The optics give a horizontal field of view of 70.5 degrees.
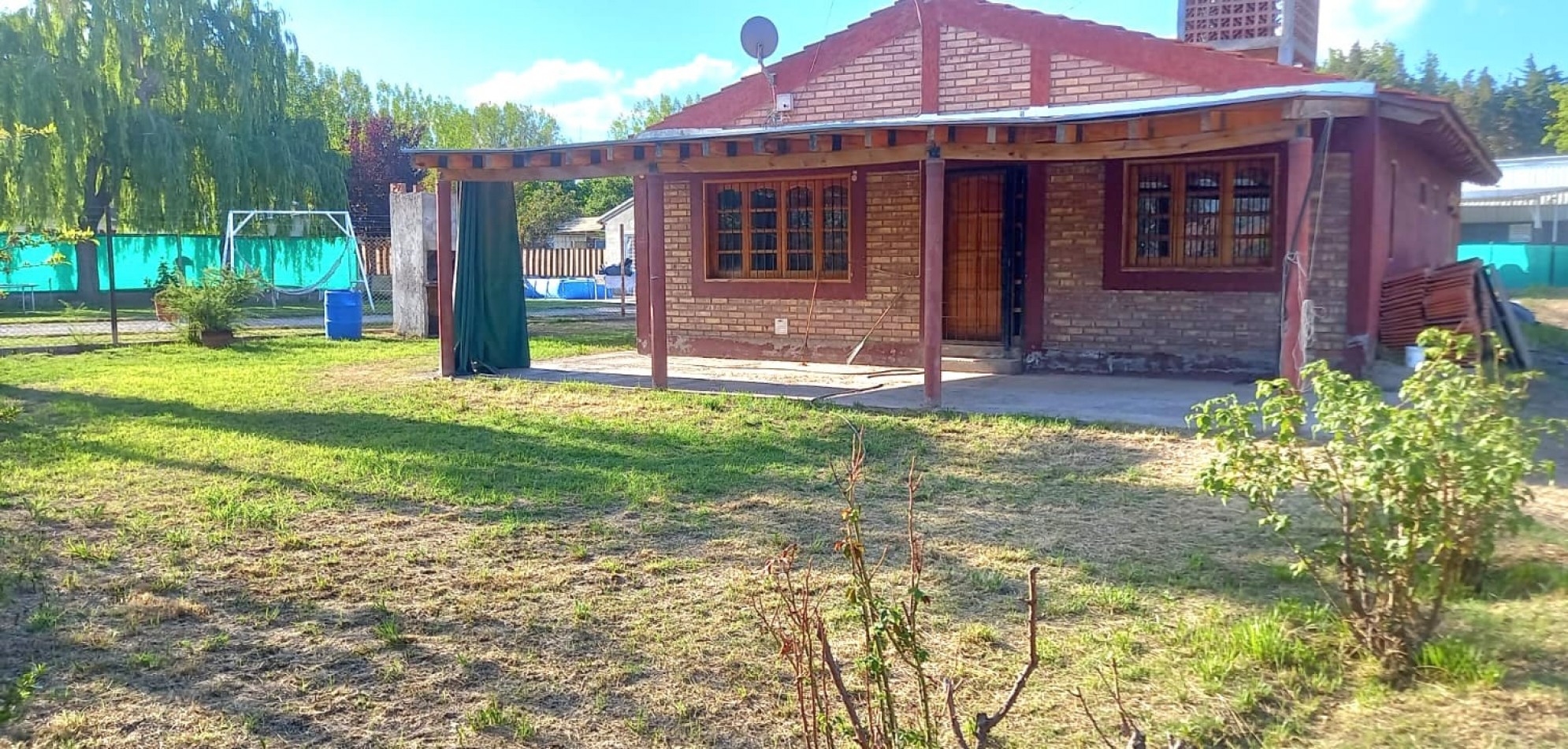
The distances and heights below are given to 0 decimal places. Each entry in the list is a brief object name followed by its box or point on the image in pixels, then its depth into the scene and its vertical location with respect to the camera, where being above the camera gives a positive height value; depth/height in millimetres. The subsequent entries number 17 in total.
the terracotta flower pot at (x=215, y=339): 16359 -678
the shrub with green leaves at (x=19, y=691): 3415 -1307
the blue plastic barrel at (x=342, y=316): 17766 -384
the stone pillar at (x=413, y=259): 17094 +512
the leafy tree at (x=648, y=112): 77000 +12345
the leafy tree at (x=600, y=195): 60531 +5361
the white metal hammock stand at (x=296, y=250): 28094 +1126
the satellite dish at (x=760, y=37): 13984 +3176
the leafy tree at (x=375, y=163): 45188 +5382
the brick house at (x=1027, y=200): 9328 +939
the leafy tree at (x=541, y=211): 51750 +3820
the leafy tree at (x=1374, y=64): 76562 +16138
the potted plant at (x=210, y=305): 16156 -172
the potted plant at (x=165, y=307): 17353 -180
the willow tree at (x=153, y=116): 23406 +4059
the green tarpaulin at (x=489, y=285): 12516 +68
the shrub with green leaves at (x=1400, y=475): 3457 -624
